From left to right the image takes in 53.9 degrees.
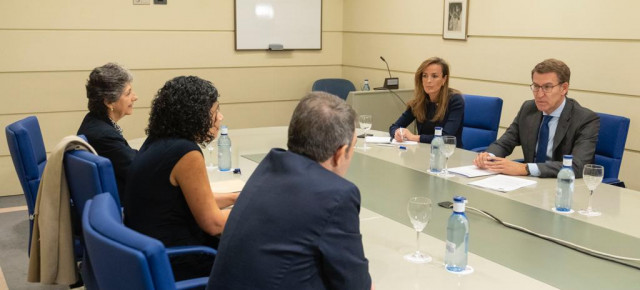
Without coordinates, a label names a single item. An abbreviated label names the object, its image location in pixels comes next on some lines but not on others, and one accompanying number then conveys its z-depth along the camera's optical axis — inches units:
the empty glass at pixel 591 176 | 102.5
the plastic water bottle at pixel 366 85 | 253.4
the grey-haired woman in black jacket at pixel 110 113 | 118.7
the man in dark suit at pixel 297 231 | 59.0
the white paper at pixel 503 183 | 115.0
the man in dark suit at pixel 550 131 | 125.8
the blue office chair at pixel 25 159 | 109.3
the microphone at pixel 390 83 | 239.3
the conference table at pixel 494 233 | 75.4
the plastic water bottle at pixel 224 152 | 132.8
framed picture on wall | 214.5
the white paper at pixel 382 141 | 160.2
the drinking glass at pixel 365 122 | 157.4
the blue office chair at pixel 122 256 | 50.1
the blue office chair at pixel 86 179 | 89.0
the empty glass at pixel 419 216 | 80.3
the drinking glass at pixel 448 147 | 126.0
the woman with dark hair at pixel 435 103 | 168.7
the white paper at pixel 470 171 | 124.9
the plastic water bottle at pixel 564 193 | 102.6
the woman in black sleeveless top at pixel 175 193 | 87.9
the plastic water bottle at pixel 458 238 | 77.0
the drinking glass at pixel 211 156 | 136.0
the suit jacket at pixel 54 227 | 94.6
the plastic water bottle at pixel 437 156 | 127.2
